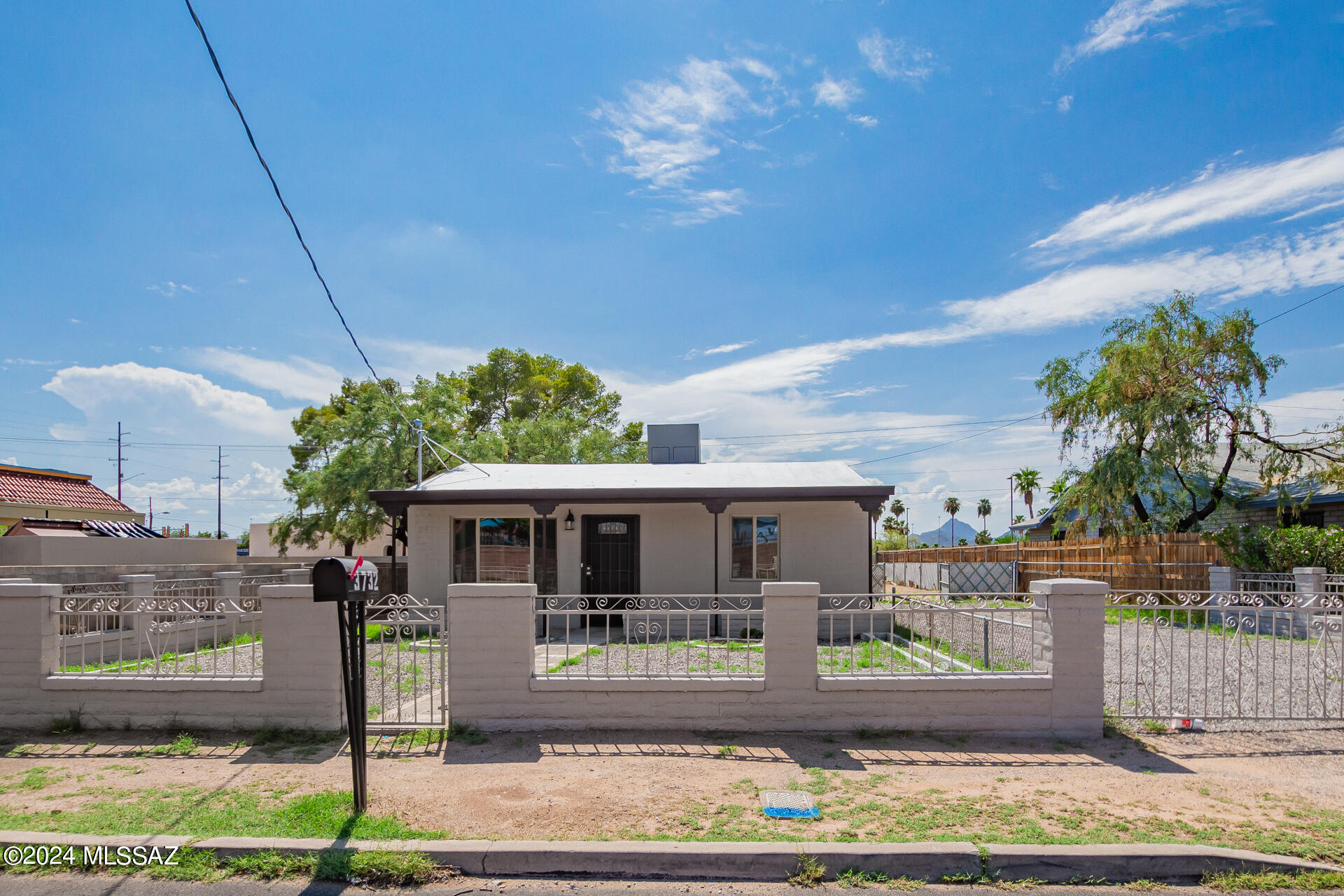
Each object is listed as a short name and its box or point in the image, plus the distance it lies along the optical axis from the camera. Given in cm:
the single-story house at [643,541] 1459
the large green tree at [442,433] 2367
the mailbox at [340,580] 471
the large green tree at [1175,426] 1866
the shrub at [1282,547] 1512
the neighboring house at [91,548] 1609
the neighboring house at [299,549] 3828
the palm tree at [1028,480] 6594
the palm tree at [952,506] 8087
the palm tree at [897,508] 7025
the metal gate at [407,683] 647
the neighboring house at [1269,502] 1794
